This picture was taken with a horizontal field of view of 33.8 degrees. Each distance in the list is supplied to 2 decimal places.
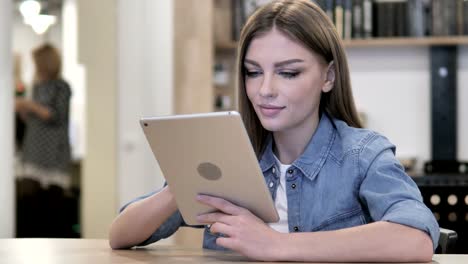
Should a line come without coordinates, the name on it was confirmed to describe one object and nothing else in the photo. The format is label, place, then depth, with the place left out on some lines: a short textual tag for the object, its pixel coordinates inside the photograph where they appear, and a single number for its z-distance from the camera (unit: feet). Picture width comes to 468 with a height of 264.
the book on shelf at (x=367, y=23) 13.59
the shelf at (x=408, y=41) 13.34
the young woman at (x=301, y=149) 4.69
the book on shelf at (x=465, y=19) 13.27
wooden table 4.42
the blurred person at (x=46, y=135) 17.48
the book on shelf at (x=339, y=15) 13.46
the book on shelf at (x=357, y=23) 13.56
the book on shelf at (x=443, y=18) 13.33
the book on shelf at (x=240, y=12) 14.14
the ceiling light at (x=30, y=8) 24.71
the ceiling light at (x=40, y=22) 25.94
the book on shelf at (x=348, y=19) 13.44
